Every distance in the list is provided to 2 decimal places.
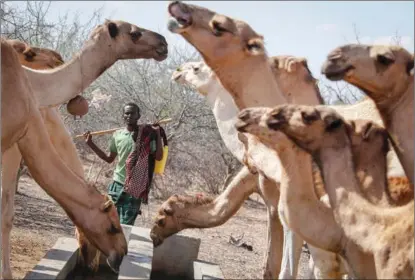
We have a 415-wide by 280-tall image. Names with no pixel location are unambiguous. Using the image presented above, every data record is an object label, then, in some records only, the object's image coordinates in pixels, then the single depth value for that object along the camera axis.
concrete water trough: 6.34
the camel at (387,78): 5.95
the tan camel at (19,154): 7.66
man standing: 9.43
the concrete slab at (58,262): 6.02
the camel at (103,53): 7.98
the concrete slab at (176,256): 8.41
